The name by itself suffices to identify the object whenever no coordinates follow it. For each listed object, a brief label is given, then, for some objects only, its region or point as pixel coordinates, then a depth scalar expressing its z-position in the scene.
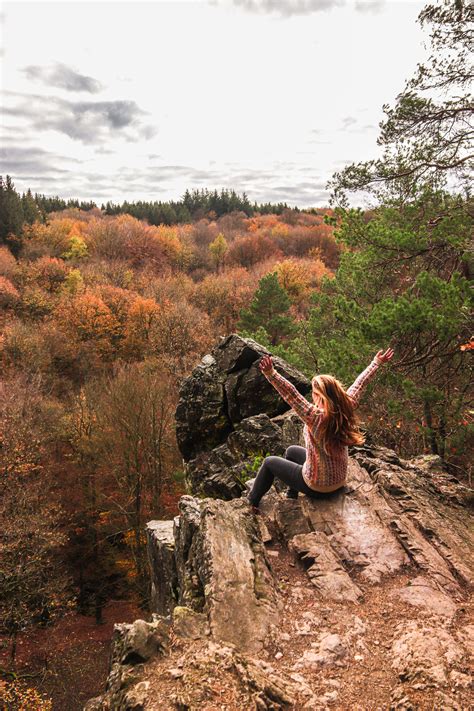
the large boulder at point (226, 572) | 3.69
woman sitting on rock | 4.41
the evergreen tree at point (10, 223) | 54.28
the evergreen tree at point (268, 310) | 27.49
